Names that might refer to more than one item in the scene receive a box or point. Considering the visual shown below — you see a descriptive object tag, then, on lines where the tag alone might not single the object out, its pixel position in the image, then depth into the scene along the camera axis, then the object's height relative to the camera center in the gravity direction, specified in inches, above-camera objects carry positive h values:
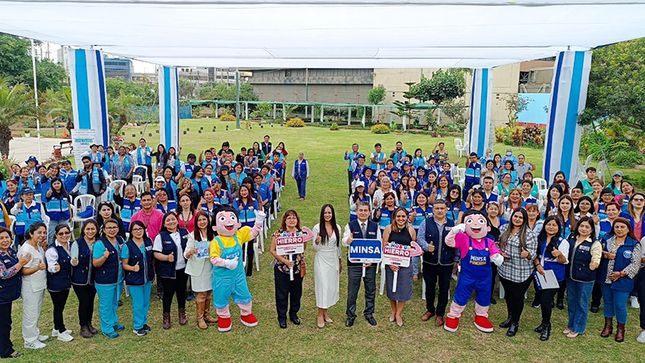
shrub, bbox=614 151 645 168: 685.9 -37.8
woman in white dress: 182.1 -54.5
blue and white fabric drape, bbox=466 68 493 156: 571.2 +24.5
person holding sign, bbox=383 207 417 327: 184.9 -59.0
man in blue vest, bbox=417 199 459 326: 189.8 -52.6
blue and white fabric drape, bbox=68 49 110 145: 355.3 +22.2
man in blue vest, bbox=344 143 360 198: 405.3 -32.5
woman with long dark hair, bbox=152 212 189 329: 181.3 -55.0
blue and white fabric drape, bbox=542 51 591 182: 342.6 +16.0
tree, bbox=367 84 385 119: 1561.3 +106.1
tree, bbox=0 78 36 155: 504.4 +6.7
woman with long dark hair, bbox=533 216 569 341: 177.2 -49.7
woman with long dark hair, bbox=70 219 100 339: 169.3 -55.5
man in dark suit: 185.9 -59.8
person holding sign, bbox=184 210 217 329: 179.5 -52.9
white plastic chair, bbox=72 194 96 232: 279.4 -55.5
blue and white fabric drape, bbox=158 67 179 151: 581.3 +18.2
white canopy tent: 210.8 +57.3
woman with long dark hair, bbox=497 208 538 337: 178.7 -50.5
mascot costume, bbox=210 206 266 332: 177.6 -58.3
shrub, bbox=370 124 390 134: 1296.8 -10.7
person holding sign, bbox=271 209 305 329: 183.5 -62.3
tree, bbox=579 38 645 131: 384.2 +43.3
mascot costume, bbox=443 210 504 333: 177.5 -52.6
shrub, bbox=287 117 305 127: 1440.7 +1.5
